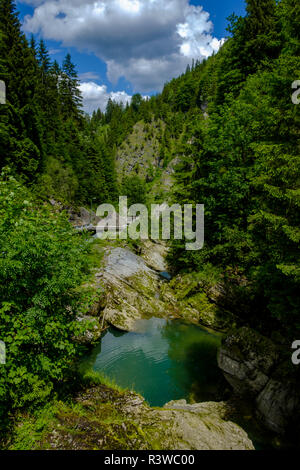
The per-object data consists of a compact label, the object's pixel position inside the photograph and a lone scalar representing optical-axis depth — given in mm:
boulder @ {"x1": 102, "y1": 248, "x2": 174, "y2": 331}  14805
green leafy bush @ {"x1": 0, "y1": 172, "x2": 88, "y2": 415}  4770
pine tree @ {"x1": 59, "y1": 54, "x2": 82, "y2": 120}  52594
